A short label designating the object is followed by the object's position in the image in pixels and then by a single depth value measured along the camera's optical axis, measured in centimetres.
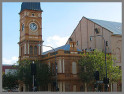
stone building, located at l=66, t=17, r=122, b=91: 6756
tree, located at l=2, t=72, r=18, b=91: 6800
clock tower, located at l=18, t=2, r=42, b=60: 6856
